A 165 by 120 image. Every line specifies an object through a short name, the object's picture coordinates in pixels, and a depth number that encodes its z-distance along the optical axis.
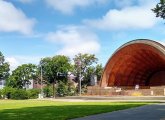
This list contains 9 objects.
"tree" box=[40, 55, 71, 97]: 38.67
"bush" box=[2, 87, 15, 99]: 37.28
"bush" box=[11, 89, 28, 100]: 36.28
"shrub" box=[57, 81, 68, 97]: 41.22
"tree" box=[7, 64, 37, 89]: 39.11
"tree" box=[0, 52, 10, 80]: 42.30
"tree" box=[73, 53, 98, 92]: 40.76
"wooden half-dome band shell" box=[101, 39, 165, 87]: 32.38
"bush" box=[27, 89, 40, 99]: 37.10
